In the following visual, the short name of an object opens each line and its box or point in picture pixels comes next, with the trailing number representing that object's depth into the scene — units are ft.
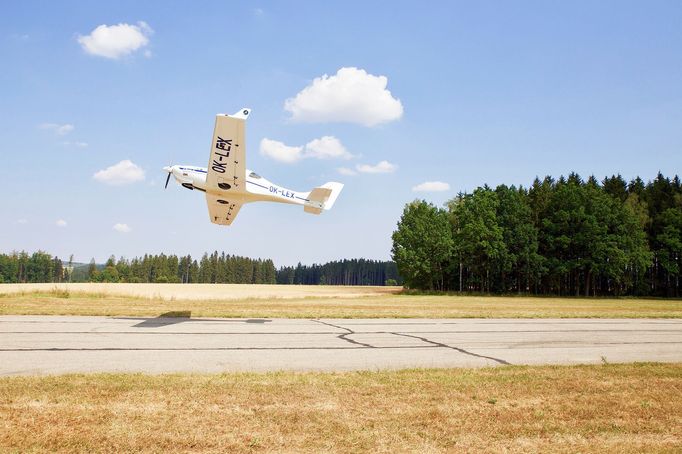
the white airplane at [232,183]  57.88
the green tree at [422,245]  217.97
